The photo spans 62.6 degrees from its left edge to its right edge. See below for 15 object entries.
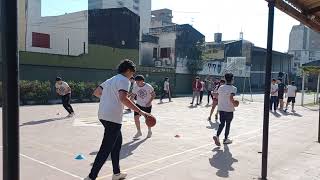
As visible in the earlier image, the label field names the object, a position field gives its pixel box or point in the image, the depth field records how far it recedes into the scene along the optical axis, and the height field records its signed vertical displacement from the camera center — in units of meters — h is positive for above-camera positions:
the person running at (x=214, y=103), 9.99 -0.94
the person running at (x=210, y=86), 16.42 -0.51
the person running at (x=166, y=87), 16.82 -0.60
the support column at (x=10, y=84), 1.58 -0.05
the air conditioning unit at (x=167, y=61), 29.03 +1.86
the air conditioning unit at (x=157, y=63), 29.68 +1.65
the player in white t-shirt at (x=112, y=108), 3.55 -0.43
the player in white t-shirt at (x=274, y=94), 12.99 -0.73
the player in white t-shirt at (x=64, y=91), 9.55 -0.54
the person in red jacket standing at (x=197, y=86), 15.51 -0.46
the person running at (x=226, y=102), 5.97 -0.53
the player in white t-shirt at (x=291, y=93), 13.78 -0.70
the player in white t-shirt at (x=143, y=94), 6.51 -0.41
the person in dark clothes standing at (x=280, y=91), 13.68 -0.60
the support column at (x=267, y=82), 3.78 -0.04
